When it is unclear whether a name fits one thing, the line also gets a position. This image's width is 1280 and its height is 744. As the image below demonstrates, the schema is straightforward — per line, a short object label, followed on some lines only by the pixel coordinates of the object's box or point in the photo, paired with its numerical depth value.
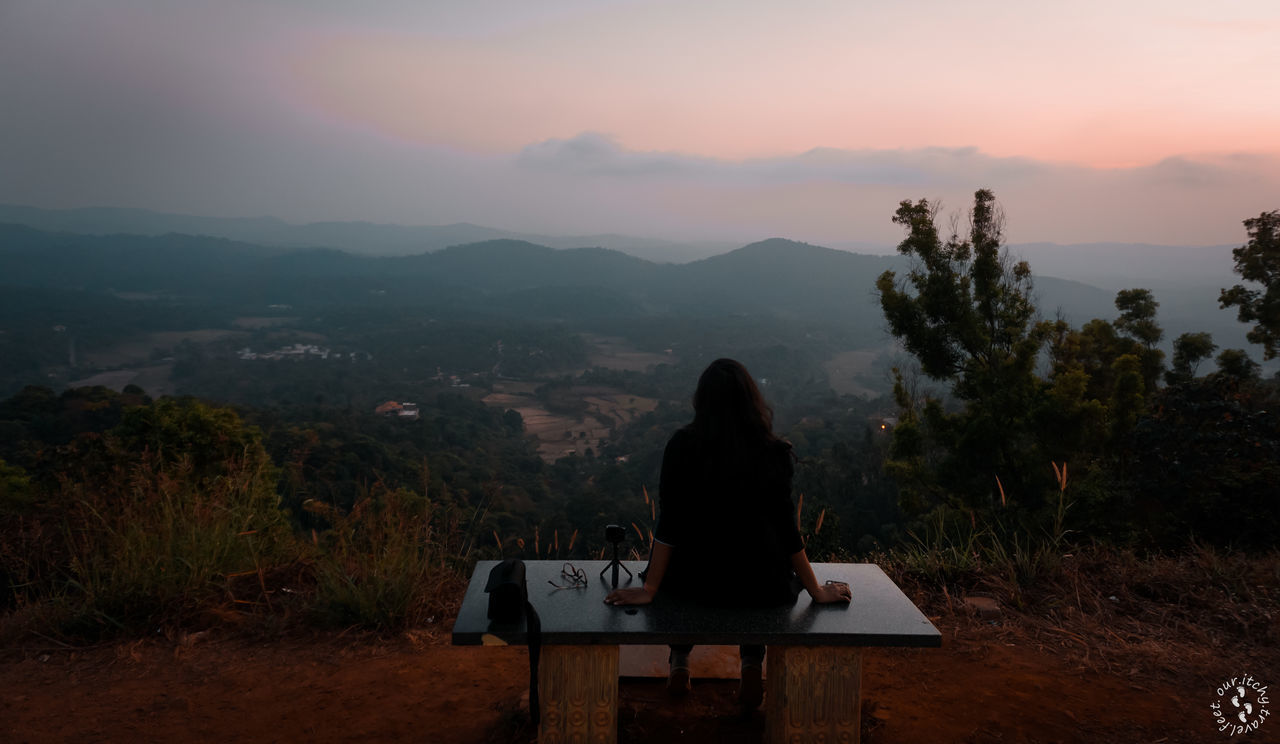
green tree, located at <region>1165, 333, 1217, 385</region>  17.52
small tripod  2.53
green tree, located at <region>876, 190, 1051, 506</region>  15.11
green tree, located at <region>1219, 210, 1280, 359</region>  16.03
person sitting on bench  2.32
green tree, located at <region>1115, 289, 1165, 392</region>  18.34
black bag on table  2.14
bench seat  2.15
